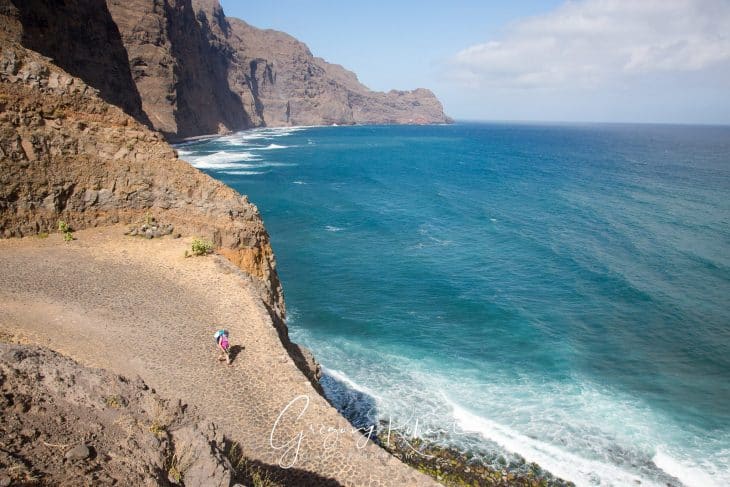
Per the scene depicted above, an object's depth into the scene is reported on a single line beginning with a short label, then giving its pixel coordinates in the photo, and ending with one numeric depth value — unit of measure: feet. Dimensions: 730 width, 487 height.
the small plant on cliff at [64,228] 70.26
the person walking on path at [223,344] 46.47
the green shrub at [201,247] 66.90
